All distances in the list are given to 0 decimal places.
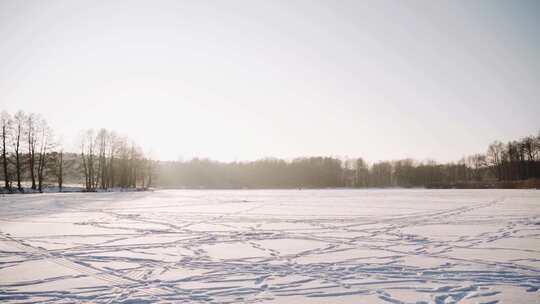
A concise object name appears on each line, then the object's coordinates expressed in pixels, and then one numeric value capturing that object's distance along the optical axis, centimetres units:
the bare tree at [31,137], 4418
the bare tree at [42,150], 4422
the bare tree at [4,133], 3966
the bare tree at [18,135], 4164
